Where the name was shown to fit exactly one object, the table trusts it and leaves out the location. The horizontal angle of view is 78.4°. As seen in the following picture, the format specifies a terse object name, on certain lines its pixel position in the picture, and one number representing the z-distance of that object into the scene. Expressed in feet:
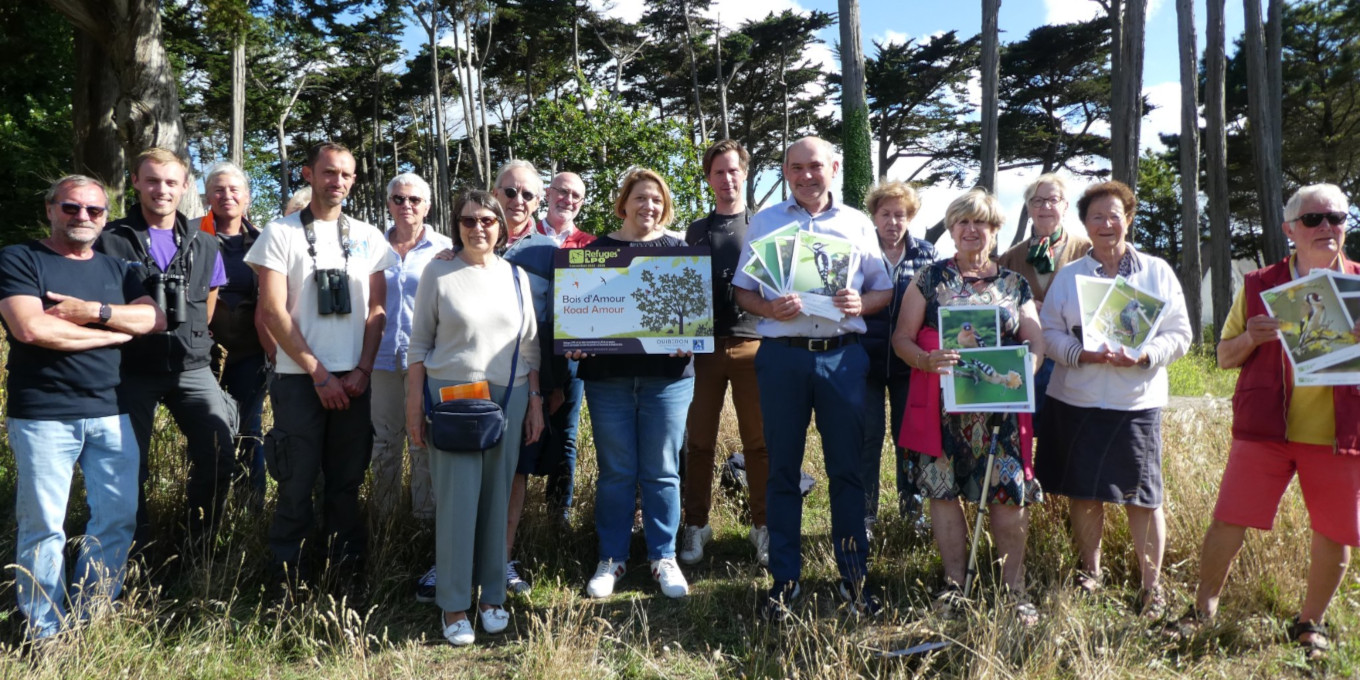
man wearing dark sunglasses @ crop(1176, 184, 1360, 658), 11.84
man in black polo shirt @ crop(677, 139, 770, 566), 16.12
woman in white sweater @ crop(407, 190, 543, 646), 13.08
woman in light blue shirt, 16.75
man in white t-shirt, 13.78
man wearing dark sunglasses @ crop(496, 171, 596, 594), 15.38
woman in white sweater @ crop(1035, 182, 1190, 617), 13.15
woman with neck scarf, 15.75
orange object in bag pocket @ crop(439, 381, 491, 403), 12.85
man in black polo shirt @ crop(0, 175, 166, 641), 12.28
